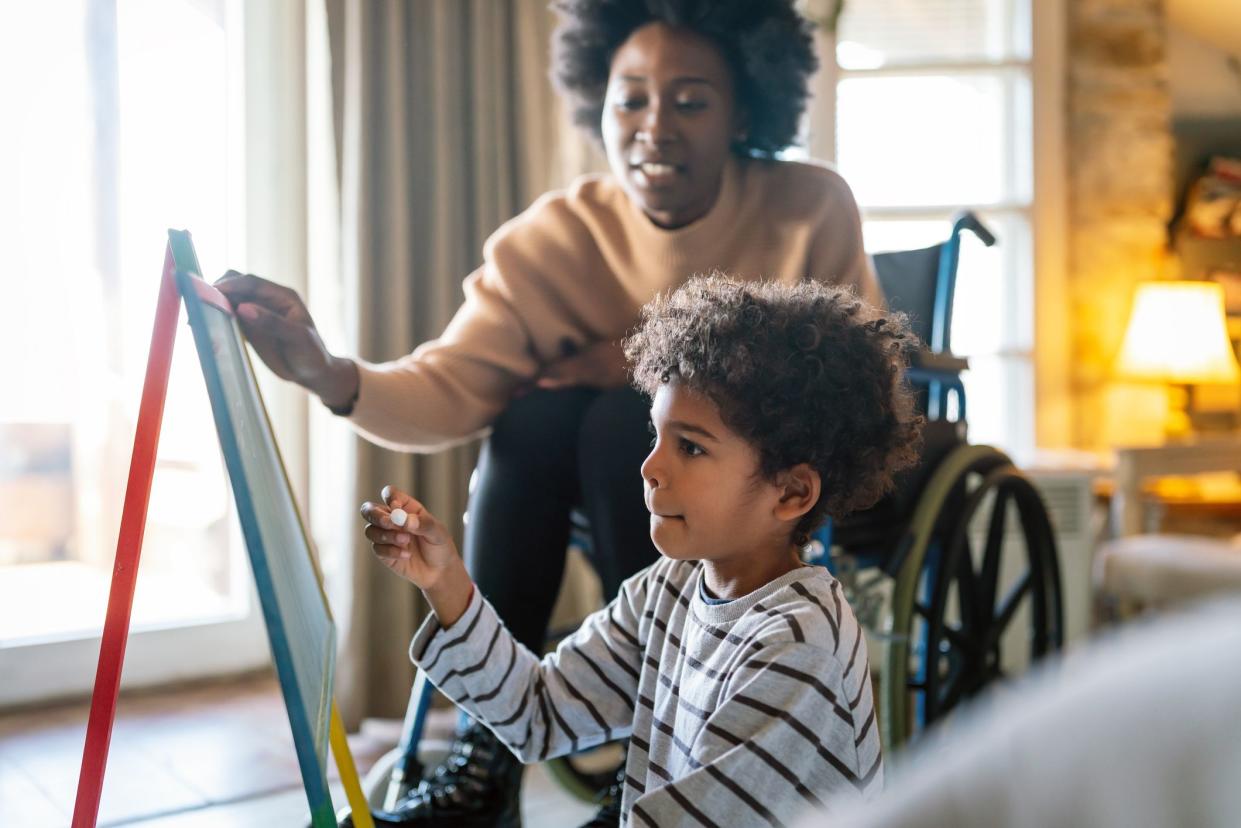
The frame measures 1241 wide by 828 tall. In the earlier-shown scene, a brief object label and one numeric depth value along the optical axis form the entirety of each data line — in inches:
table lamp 118.3
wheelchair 61.0
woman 53.5
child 32.2
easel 33.4
